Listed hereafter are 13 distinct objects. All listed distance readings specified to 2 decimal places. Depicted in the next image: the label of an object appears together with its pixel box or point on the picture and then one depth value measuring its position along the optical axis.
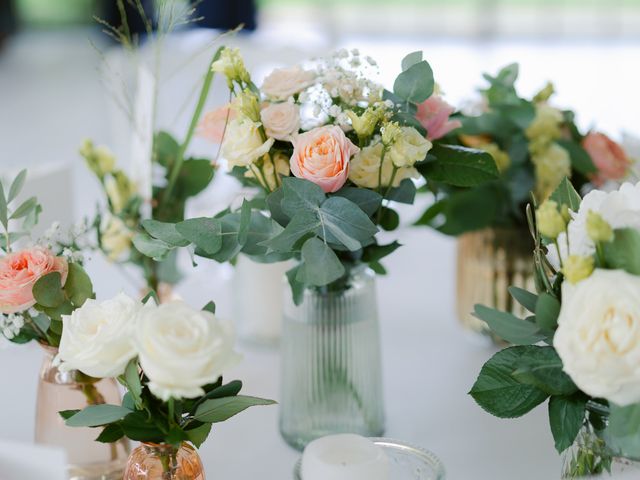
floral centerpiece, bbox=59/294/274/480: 0.65
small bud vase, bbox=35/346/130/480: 0.90
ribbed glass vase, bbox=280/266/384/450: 0.99
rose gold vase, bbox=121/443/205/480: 0.78
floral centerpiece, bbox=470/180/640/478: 0.63
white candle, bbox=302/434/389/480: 0.75
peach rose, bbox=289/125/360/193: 0.82
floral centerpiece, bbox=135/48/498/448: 0.82
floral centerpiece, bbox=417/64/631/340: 1.20
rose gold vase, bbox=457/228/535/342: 1.26
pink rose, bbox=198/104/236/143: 0.96
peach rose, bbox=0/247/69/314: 0.82
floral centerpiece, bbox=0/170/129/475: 0.83
